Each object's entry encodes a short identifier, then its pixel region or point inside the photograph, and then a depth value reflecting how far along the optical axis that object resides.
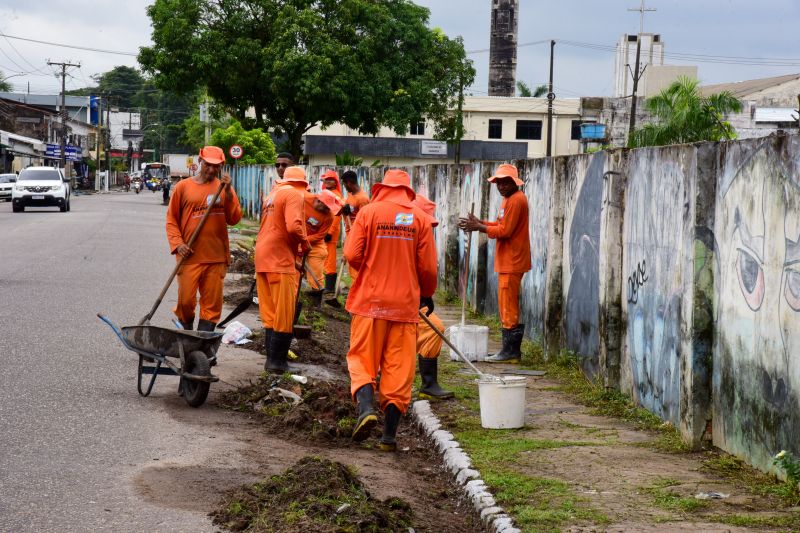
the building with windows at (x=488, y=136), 74.25
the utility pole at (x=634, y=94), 58.55
